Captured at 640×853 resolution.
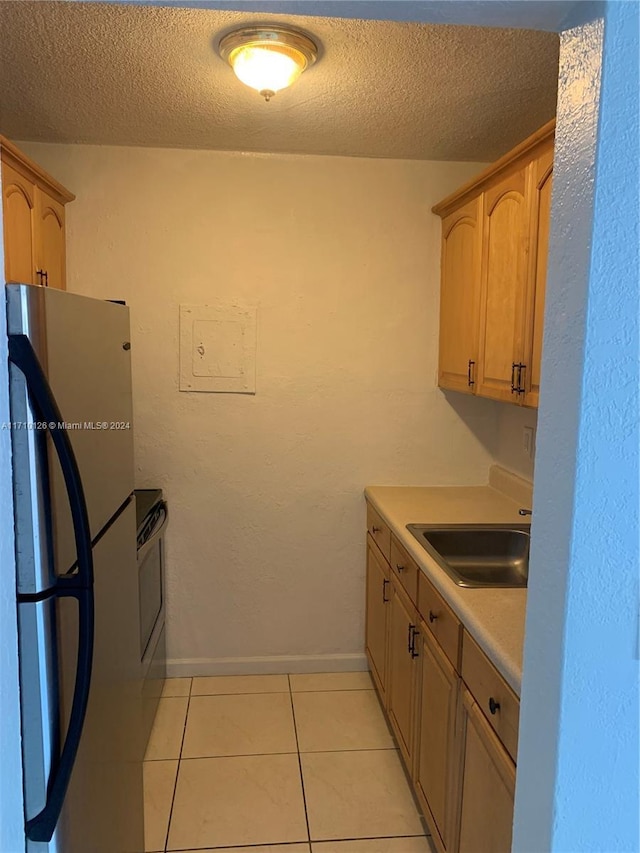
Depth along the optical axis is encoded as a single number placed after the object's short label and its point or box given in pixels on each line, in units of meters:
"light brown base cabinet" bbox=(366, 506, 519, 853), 1.41
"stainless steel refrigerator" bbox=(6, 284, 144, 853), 1.07
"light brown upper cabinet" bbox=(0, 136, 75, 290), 2.14
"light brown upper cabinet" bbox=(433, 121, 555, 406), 1.97
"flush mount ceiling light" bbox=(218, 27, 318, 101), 1.79
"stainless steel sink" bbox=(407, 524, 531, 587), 2.35
